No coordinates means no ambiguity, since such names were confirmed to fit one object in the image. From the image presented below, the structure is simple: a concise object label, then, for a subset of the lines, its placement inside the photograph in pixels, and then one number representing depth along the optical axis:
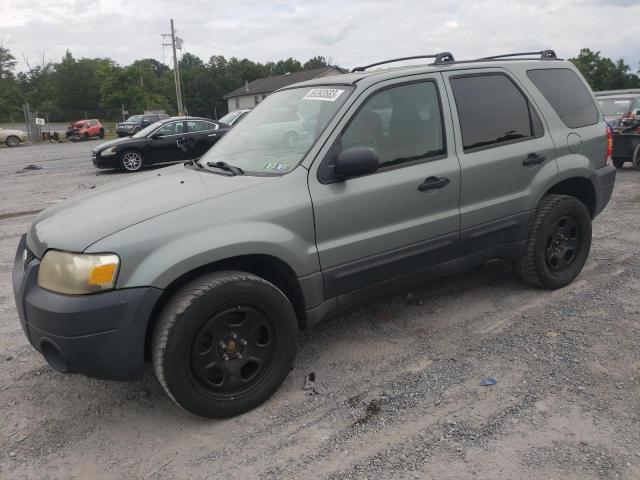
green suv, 2.68
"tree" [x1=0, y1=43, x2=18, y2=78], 71.94
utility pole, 44.16
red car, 34.75
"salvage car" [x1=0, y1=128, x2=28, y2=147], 30.53
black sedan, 13.95
